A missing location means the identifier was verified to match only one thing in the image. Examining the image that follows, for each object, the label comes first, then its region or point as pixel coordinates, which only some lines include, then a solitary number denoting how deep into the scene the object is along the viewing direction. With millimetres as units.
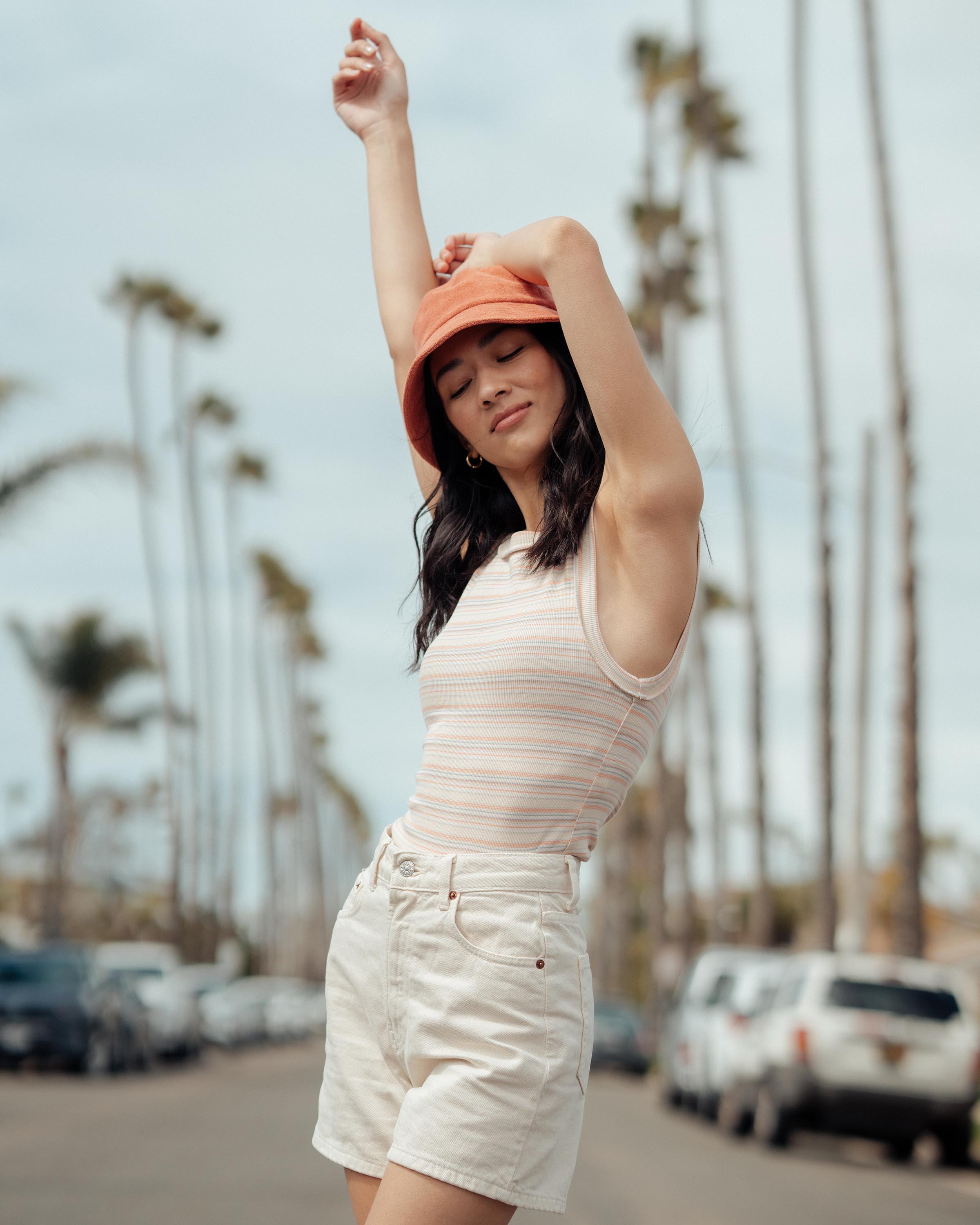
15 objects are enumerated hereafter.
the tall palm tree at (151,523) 47438
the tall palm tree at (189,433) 48562
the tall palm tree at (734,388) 33000
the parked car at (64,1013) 20297
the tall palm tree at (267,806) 78062
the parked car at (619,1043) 32403
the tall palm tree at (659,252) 35250
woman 2320
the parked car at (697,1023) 19266
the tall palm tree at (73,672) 40250
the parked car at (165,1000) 25422
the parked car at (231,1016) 36562
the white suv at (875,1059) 13859
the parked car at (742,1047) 15773
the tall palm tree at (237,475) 60625
